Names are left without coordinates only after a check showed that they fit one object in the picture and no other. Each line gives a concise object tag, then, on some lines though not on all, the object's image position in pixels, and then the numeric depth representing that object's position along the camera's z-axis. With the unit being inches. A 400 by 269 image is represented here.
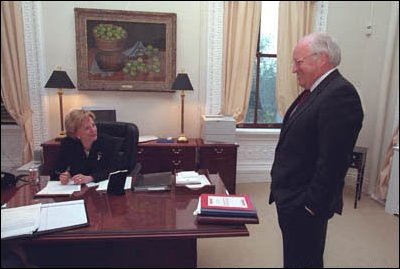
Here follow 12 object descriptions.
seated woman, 65.0
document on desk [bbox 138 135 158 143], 114.5
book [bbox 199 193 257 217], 41.2
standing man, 40.8
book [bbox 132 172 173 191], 55.1
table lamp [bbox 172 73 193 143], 111.8
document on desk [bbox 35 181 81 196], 51.2
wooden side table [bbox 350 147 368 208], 108.6
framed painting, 106.6
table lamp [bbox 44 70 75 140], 95.1
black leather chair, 74.9
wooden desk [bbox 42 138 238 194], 110.7
